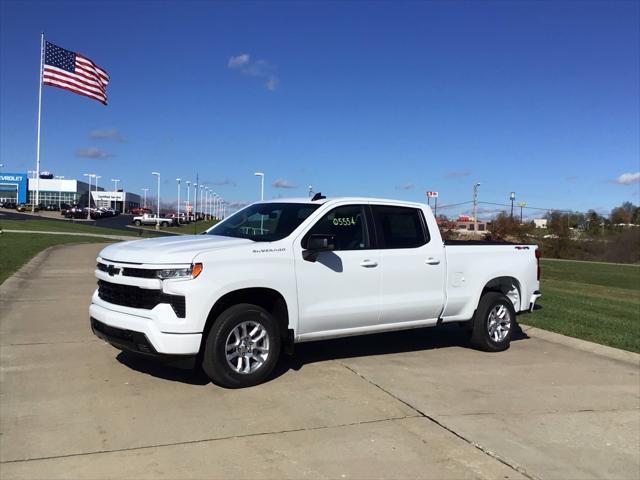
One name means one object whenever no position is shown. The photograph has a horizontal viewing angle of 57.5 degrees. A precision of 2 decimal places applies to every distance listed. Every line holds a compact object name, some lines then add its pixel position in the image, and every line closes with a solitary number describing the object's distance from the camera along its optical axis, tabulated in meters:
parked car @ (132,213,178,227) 73.12
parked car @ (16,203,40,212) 85.69
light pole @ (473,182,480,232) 91.43
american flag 34.16
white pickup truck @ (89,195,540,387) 5.20
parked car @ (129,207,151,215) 96.50
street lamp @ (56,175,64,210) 128.88
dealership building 118.31
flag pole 43.42
